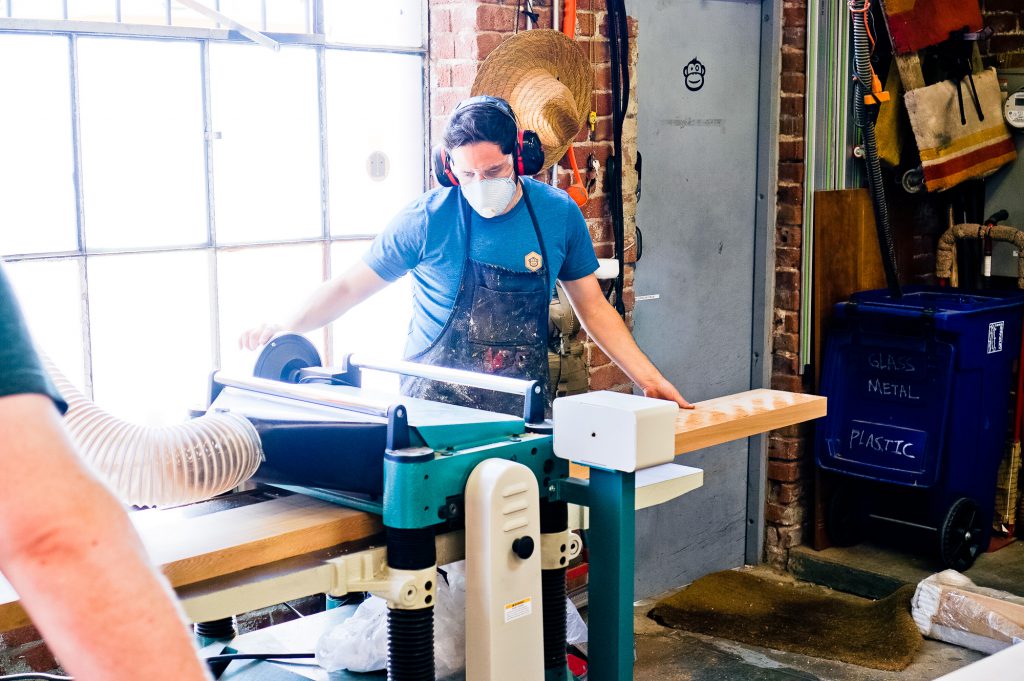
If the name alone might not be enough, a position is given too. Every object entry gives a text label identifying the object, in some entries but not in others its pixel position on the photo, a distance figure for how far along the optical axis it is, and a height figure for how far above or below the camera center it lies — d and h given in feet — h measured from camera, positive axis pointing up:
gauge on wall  14.29 +1.13
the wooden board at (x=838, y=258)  13.88 -0.65
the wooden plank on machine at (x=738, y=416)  7.16 -1.35
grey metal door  12.66 -0.31
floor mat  11.91 -4.49
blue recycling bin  13.00 -2.30
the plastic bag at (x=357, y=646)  6.08 -2.29
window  8.55 +0.28
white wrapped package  11.60 -4.13
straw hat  10.11 +1.05
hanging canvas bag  13.89 +0.88
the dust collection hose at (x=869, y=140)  13.33 +0.73
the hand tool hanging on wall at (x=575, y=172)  10.89 +0.30
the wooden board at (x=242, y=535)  5.01 -1.49
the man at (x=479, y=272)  9.14 -0.54
